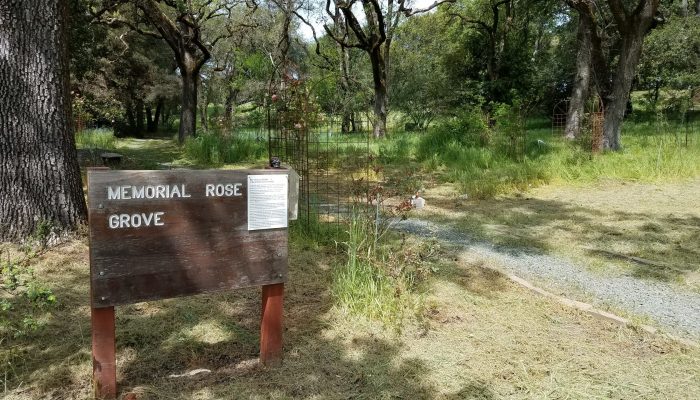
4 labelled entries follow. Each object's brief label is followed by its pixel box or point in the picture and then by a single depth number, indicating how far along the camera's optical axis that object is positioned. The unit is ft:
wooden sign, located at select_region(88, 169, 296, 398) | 6.07
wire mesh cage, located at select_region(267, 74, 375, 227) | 14.33
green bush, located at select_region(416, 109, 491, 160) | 33.53
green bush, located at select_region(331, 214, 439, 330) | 9.13
